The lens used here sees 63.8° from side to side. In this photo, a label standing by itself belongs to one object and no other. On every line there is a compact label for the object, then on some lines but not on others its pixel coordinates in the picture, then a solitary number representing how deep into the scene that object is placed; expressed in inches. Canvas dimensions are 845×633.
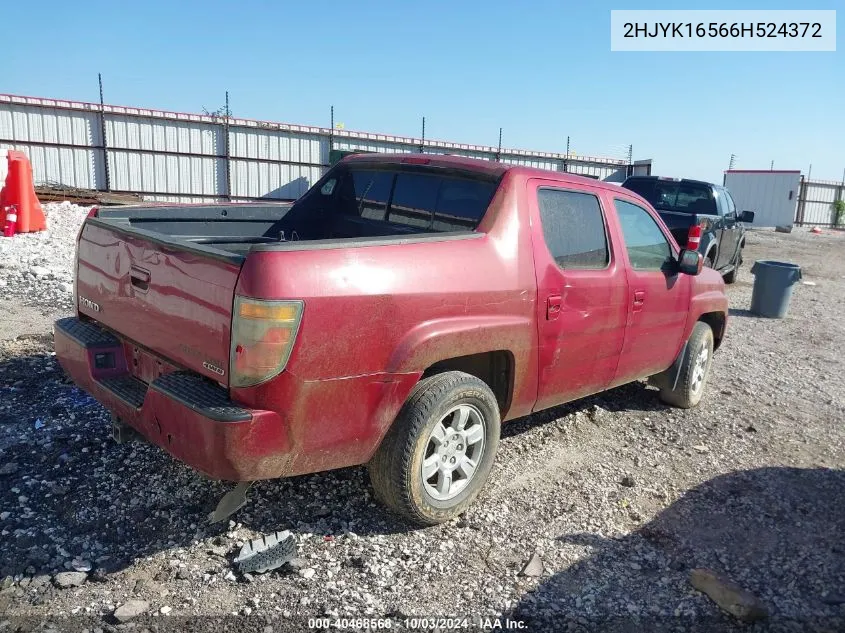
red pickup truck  107.5
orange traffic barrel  426.6
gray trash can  385.7
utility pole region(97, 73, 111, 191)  745.5
